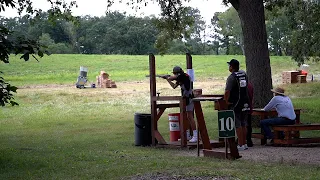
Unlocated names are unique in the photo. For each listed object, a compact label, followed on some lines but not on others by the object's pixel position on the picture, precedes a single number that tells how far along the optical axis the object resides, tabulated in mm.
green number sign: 9984
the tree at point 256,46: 17891
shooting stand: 10539
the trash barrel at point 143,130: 14547
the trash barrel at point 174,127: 14416
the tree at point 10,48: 9867
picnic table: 13867
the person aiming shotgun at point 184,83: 13672
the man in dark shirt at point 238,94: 11930
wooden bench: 13031
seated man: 13344
